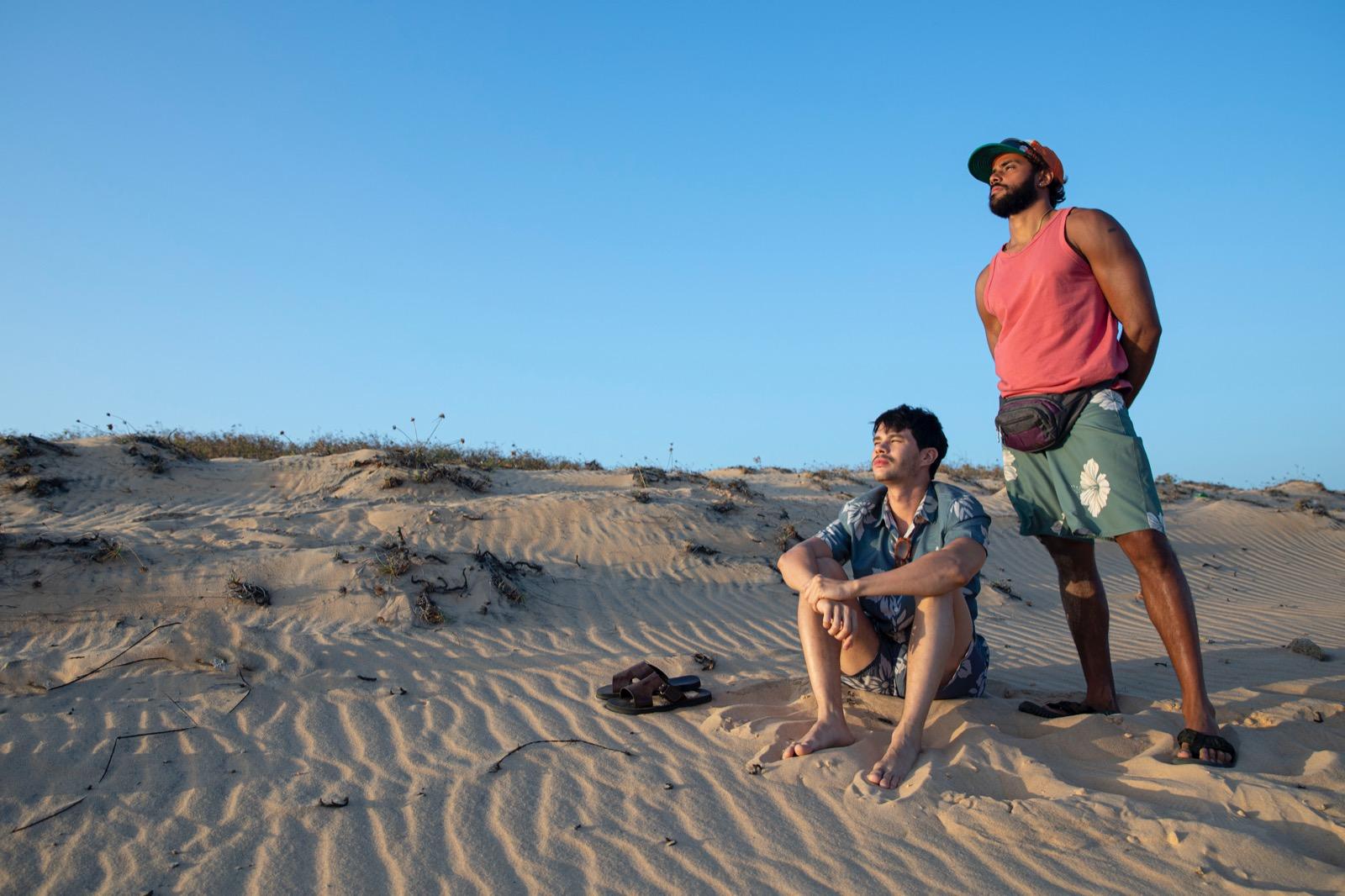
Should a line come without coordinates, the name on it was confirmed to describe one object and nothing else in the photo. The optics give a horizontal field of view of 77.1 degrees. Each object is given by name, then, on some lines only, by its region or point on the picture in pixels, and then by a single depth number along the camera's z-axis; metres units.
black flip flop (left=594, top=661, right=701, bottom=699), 4.19
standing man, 3.41
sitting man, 3.30
